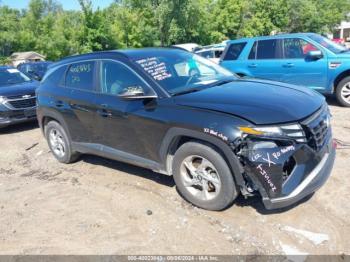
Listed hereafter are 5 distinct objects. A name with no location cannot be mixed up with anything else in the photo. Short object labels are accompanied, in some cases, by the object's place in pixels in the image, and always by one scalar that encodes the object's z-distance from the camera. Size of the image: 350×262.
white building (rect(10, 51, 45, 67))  41.69
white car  17.77
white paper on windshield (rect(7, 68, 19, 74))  10.22
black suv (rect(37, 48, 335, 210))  3.49
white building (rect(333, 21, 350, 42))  79.81
